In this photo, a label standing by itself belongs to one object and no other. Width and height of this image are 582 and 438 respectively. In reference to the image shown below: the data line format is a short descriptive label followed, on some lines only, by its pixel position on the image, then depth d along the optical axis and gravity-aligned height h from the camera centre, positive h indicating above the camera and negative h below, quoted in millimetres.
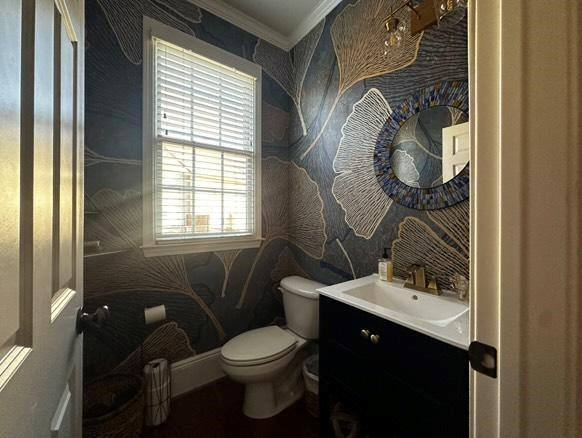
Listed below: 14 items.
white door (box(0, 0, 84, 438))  343 +3
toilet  1402 -804
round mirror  1188 +379
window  1576 +522
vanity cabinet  818 -625
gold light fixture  1189 +1024
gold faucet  1236 -326
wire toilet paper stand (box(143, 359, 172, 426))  1426 -1037
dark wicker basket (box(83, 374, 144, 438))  1151 -974
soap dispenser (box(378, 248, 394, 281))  1403 -285
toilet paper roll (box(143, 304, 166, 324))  1466 -577
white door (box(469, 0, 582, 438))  376 +10
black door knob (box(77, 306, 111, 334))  731 -303
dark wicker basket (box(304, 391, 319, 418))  1499 -1139
